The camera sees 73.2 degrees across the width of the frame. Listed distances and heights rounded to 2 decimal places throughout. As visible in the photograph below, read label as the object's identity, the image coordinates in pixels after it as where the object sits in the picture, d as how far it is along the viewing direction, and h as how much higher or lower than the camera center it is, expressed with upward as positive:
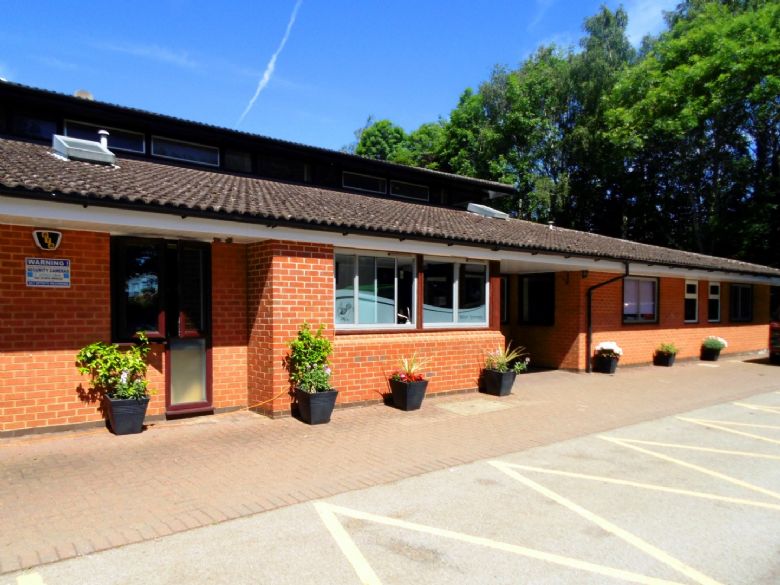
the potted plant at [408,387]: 8.36 -1.60
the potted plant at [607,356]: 13.06 -1.70
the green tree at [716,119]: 21.38 +7.41
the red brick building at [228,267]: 6.41 +0.33
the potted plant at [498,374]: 9.78 -1.62
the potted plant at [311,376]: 7.30 -1.26
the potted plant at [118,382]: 6.53 -1.22
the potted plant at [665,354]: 14.79 -1.86
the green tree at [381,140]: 39.66 +11.27
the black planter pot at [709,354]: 16.33 -2.03
